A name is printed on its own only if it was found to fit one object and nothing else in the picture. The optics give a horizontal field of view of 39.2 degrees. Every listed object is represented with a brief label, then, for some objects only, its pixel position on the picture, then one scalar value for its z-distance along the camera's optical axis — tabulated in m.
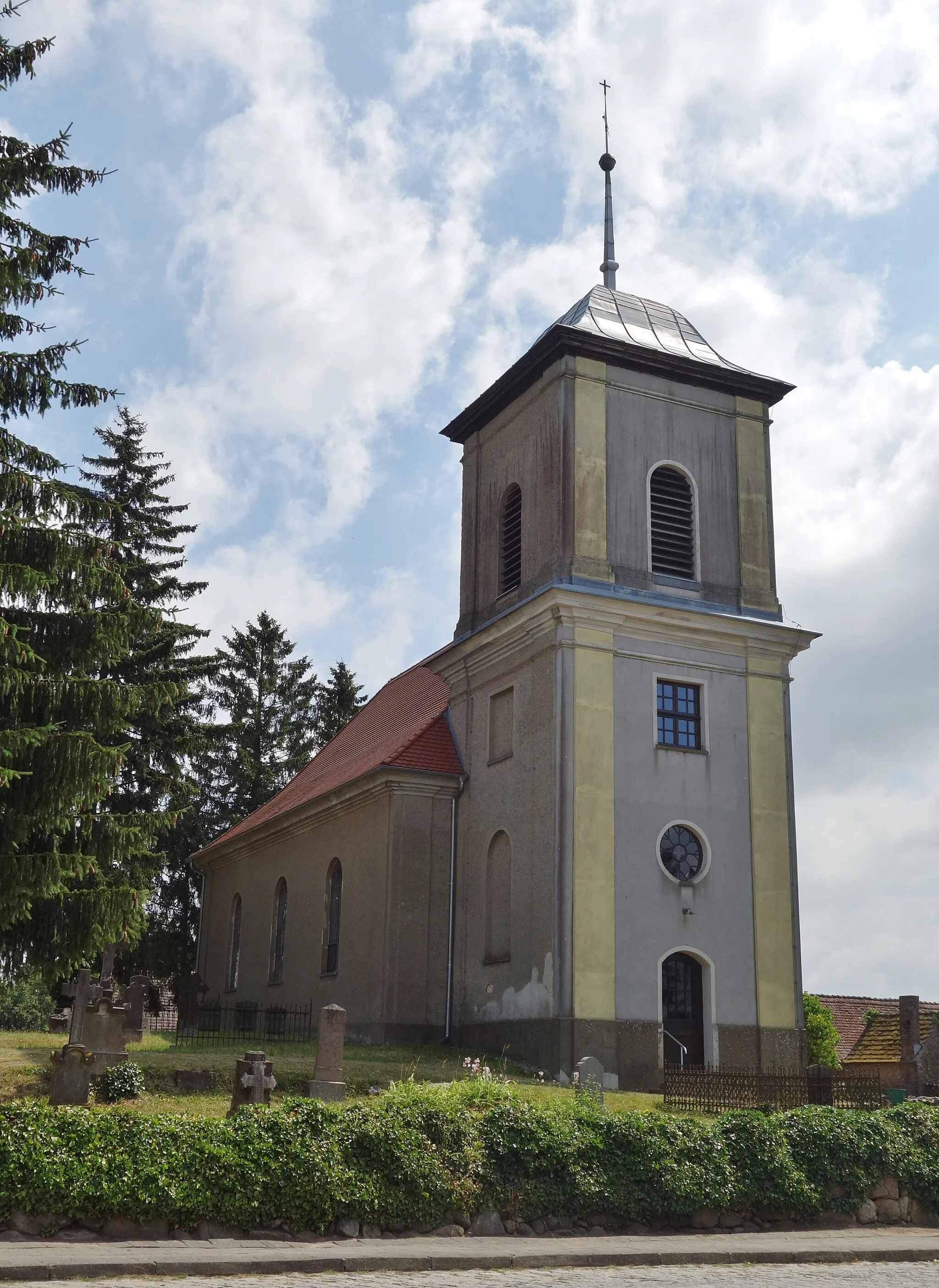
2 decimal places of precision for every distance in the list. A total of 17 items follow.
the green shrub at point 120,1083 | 16.62
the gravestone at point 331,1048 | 17.06
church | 23.36
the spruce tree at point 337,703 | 52.19
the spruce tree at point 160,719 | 33.31
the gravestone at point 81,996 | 19.22
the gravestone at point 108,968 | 23.20
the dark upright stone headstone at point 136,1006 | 25.14
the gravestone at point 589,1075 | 18.25
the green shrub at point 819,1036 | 32.97
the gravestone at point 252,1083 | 15.20
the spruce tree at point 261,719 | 48.19
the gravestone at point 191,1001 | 28.30
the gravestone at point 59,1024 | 24.91
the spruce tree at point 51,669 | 14.69
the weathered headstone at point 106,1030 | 17.98
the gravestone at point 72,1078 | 15.01
